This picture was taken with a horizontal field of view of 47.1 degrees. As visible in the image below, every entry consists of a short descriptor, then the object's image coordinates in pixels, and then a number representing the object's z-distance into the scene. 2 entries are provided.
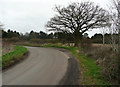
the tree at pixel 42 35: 75.81
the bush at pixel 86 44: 22.67
